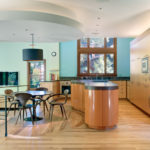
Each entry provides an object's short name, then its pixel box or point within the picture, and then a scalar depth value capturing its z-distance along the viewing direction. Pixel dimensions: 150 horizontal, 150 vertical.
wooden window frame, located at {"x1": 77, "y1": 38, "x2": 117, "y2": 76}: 9.18
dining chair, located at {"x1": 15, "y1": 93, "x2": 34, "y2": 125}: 4.41
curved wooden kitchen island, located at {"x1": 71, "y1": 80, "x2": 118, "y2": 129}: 3.88
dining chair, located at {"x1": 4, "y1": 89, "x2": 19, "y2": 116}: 5.13
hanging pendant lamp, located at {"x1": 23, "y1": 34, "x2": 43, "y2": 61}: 5.41
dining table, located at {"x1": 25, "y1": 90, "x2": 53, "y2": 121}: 4.70
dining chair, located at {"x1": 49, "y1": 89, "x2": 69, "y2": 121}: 4.84
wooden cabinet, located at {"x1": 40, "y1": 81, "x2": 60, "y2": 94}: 7.91
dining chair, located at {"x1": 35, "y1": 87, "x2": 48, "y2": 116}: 5.46
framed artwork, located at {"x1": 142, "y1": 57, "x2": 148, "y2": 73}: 5.21
